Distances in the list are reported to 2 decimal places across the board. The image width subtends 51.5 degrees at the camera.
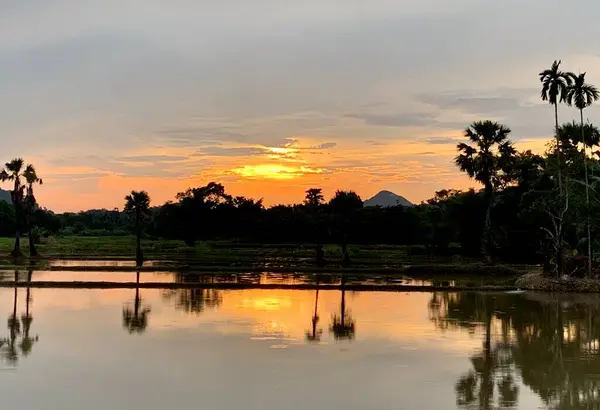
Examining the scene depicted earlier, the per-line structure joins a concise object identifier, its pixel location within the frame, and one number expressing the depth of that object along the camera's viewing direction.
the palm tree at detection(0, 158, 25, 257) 61.44
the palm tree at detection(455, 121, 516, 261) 51.38
